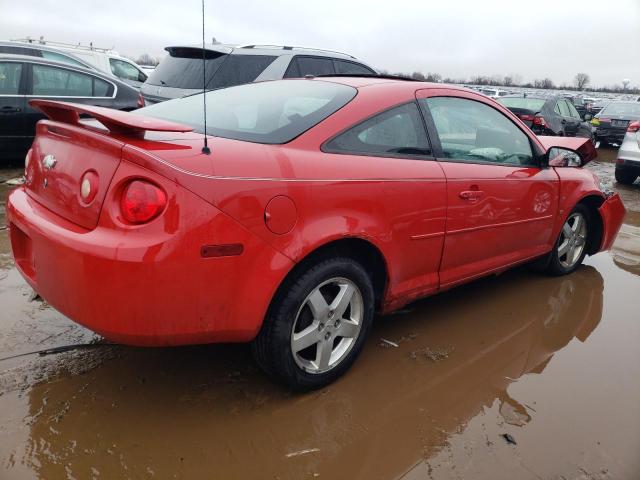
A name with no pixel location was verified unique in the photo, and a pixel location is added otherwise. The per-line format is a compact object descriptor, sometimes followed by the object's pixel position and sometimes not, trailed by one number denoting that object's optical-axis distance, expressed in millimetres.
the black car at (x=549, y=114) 10594
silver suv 5773
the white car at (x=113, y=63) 11305
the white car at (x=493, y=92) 27031
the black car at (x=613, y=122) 13156
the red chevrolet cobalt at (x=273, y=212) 1739
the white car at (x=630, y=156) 7887
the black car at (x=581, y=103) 20934
